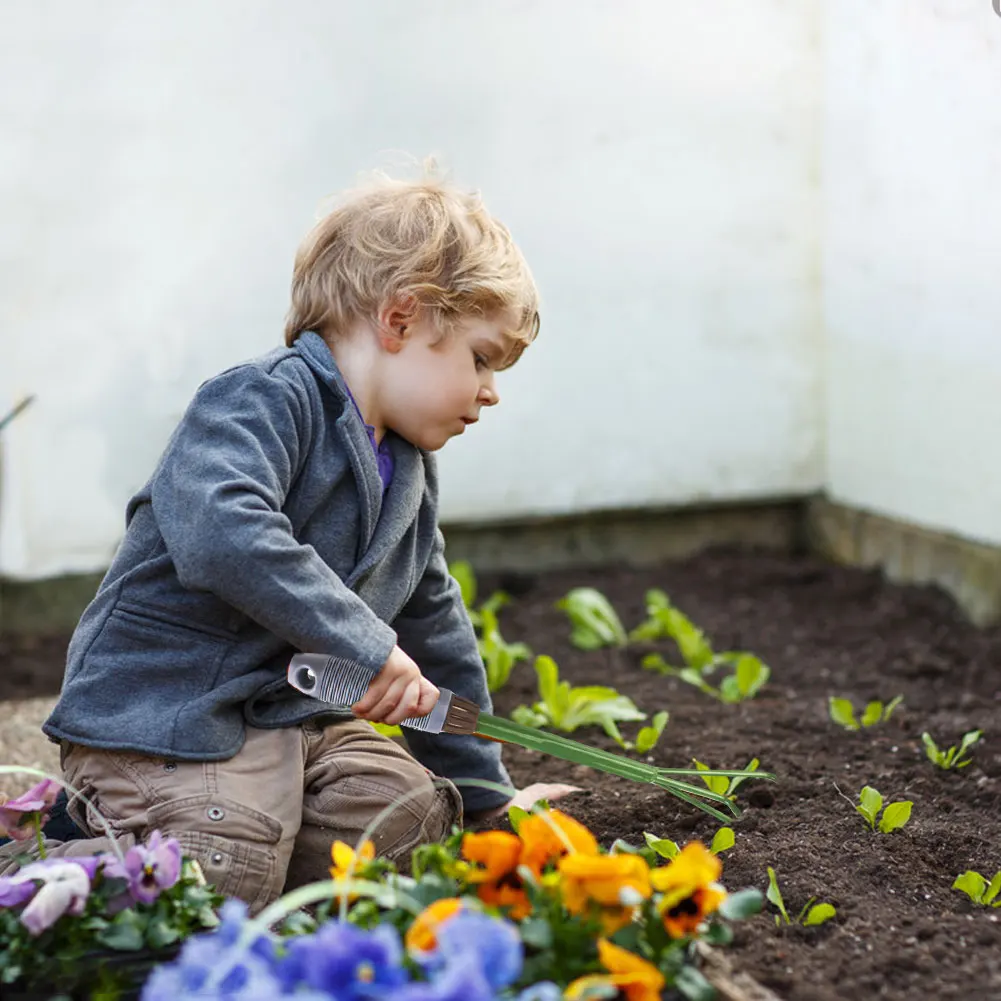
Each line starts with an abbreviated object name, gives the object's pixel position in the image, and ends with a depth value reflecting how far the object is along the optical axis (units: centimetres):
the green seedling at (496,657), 315
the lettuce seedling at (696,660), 313
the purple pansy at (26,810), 183
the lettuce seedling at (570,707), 284
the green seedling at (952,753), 250
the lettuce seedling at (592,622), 364
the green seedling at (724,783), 222
